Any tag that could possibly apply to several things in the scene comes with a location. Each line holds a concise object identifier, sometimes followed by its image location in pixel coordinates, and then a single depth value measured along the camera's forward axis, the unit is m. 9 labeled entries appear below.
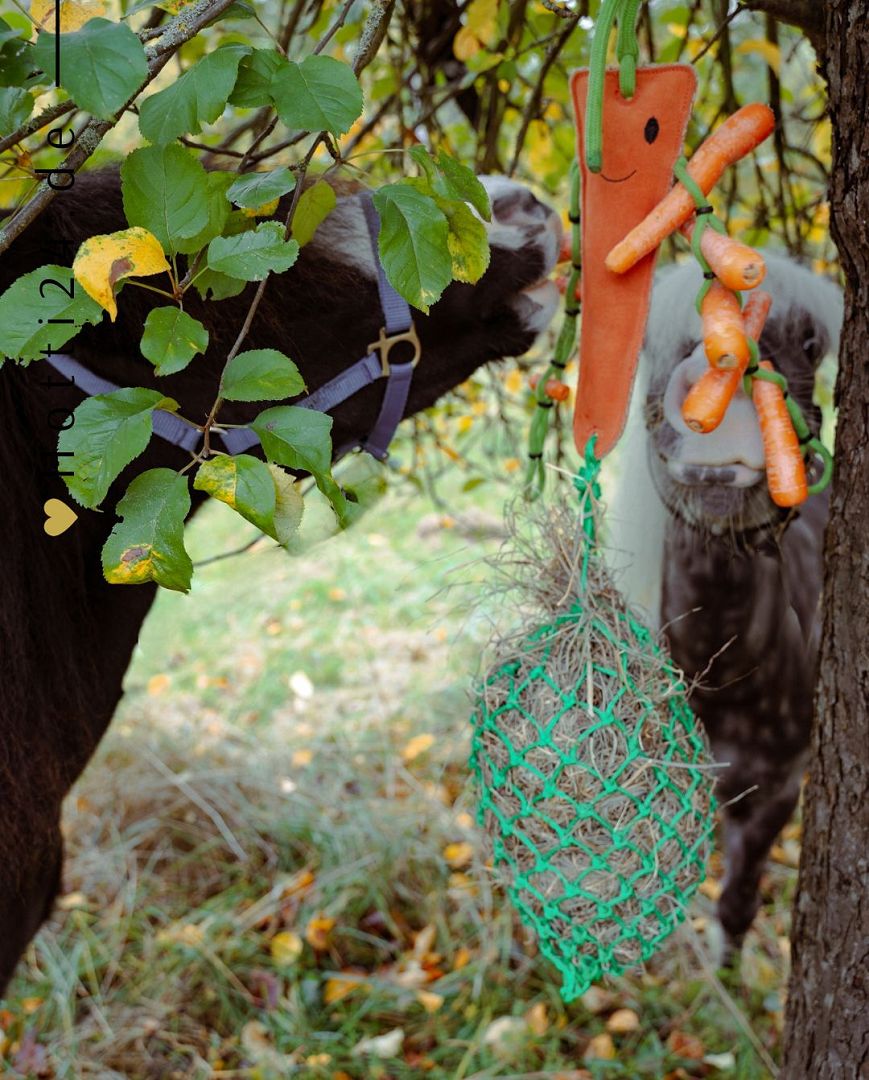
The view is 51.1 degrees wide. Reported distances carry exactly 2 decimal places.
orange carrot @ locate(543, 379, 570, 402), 1.30
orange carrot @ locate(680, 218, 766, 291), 1.01
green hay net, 1.12
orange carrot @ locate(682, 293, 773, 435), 1.13
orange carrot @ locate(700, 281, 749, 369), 1.07
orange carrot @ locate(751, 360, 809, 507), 1.15
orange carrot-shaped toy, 1.12
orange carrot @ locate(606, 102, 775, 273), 1.10
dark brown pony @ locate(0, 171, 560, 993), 1.20
